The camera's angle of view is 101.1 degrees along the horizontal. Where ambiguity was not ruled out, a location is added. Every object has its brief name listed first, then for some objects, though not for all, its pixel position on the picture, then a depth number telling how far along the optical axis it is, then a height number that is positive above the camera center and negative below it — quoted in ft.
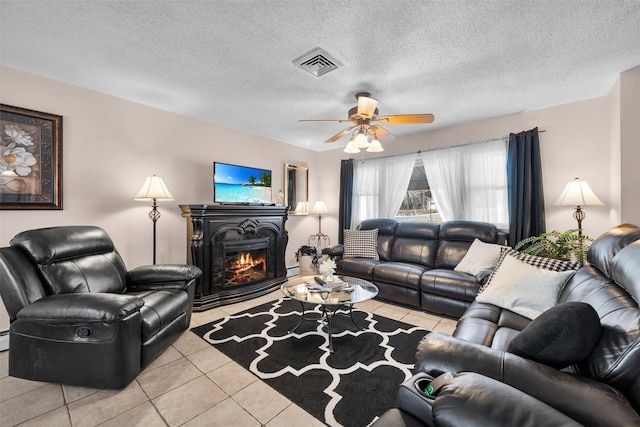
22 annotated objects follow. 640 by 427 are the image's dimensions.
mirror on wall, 15.75 +1.30
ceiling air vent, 6.81 +4.02
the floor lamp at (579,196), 8.63 +0.54
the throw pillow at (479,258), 9.18 -1.68
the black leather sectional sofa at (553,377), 2.25 -1.83
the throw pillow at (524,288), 5.97 -1.83
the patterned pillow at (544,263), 6.48 -1.30
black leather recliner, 5.32 -2.43
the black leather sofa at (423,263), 9.25 -2.31
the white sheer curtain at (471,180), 11.56 +1.45
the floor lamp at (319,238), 17.04 -1.87
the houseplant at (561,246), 8.52 -1.16
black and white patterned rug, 5.36 -3.89
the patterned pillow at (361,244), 12.80 -1.68
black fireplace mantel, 10.43 -1.37
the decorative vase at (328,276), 8.79 -2.25
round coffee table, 7.45 -2.56
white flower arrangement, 8.71 -1.93
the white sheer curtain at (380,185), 14.42 +1.44
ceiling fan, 8.14 +2.97
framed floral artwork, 7.50 +1.43
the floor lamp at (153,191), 9.20 +0.59
